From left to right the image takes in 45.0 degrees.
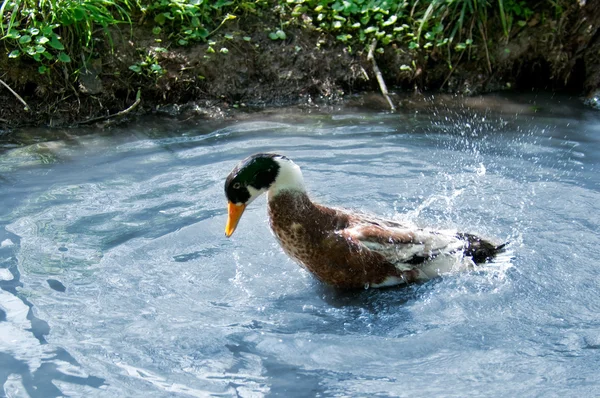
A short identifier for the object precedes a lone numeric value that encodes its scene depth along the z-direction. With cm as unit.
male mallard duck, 409
